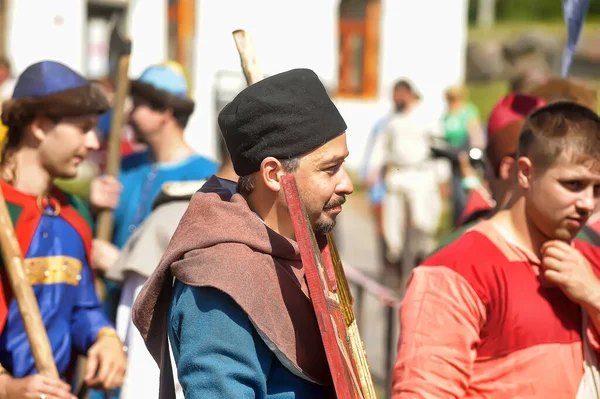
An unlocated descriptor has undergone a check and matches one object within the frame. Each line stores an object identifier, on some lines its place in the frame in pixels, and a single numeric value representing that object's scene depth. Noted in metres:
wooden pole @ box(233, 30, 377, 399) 5.03
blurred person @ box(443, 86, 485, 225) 25.02
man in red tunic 6.32
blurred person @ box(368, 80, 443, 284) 25.37
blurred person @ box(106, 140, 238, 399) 8.91
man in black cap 5.08
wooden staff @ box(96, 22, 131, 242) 10.15
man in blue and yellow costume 7.95
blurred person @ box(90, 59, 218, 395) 10.49
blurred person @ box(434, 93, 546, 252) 8.89
